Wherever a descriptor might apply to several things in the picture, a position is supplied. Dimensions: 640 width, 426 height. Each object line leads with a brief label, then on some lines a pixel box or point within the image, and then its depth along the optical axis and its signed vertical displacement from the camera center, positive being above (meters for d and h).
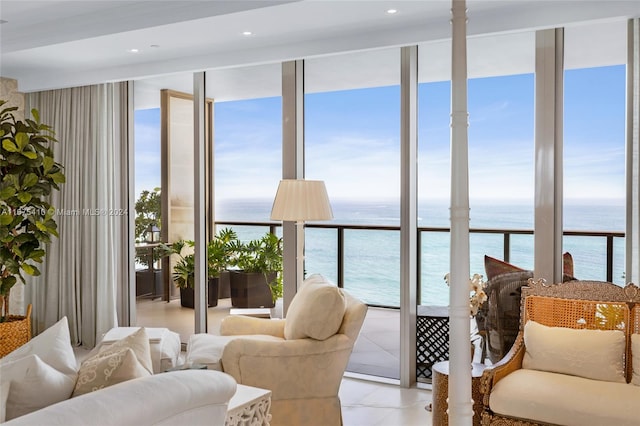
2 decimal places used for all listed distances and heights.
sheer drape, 5.48 -0.07
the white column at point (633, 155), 3.49 +0.30
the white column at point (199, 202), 5.11 +0.03
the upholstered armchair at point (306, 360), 3.24 -0.86
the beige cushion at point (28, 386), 1.77 -0.55
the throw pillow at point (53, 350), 2.01 -0.51
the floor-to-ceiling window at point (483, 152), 3.92 +0.37
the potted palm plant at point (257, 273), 4.82 -0.57
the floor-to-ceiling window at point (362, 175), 4.36 +0.23
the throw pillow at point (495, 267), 3.95 -0.43
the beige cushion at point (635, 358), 2.98 -0.79
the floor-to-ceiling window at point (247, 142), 4.82 +0.52
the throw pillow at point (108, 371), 1.90 -0.55
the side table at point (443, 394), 3.19 -1.05
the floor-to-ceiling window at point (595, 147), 3.62 +0.35
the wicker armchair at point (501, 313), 3.88 -0.72
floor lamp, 3.89 +0.02
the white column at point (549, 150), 3.72 +0.35
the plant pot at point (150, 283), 5.42 -0.72
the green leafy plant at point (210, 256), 5.04 -0.45
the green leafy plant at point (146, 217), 5.40 -0.11
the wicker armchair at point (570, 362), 2.75 -0.87
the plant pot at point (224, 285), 5.02 -0.69
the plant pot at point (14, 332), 4.88 -1.07
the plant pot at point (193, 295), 5.10 -0.80
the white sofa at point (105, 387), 1.58 -0.55
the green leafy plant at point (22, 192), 4.89 +0.11
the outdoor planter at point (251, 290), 4.84 -0.71
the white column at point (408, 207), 4.22 -0.02
